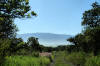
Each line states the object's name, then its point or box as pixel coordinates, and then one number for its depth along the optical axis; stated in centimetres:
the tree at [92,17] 1770
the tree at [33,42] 2808
